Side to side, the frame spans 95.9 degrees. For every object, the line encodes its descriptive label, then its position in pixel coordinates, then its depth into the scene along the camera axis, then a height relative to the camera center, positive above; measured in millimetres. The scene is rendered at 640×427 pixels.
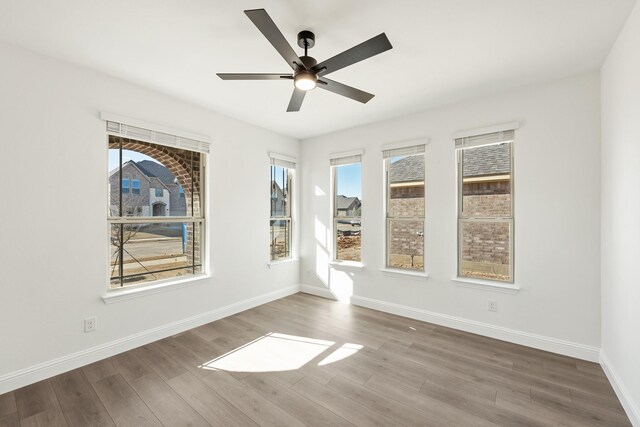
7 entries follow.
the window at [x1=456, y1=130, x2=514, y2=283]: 3234 +76
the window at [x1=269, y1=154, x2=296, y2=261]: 4703 +106
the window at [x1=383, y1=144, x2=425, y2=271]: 3875 +81
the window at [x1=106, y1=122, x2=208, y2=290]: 2955 -28
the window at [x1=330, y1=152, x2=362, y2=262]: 4473 +111
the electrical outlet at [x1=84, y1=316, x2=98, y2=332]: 2670 -1028
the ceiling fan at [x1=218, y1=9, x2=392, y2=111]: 1673 +1033
